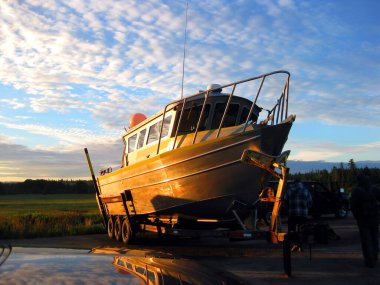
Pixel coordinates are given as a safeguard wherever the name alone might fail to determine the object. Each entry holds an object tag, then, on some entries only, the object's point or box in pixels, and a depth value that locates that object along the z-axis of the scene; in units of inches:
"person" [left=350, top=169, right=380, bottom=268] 330.3
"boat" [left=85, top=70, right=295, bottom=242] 386.3
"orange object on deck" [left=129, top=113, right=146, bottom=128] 565.0
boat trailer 370.7
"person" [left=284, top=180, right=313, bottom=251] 457.7
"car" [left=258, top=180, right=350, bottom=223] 770.8
